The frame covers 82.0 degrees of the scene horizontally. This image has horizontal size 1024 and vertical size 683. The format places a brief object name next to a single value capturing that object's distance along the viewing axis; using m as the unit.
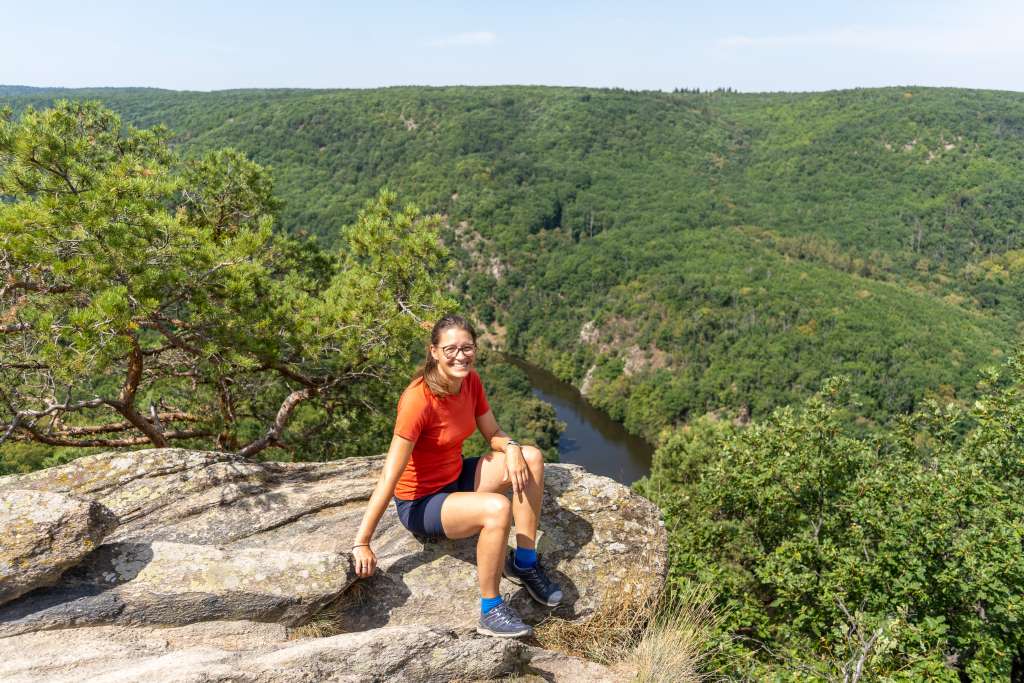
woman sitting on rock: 4.02
